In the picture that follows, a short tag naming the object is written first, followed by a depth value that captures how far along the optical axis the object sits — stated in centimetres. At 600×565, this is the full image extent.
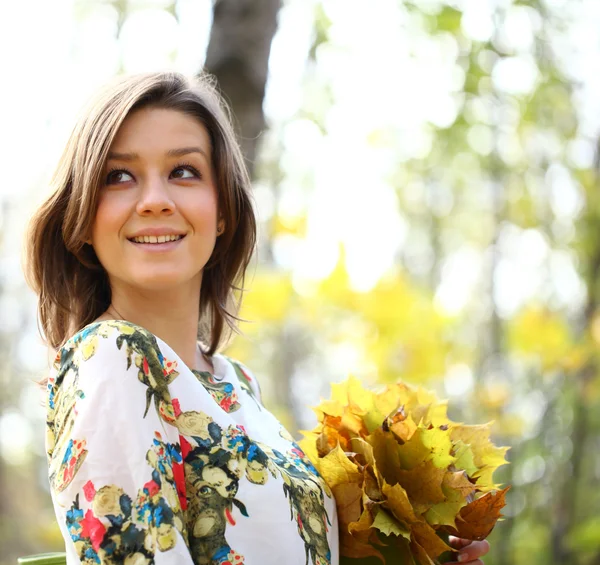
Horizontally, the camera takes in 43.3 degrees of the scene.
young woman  117
